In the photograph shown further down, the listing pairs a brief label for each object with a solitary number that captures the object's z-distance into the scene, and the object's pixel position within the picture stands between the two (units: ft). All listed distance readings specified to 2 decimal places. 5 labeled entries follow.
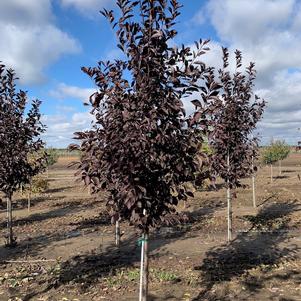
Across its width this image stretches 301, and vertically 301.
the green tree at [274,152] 93.01
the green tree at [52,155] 98.52
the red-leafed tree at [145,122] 11.79
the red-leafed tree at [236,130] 27.58
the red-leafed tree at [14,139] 26.84
